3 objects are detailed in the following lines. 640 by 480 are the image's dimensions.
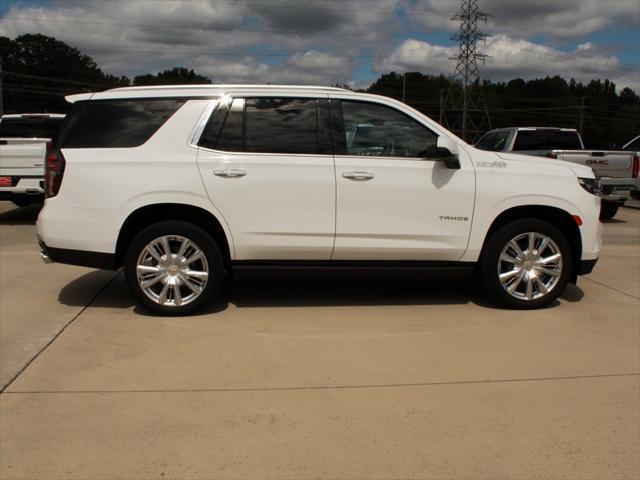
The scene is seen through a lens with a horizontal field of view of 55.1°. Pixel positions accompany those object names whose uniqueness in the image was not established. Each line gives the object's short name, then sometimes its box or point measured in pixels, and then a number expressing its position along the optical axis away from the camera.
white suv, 5.29
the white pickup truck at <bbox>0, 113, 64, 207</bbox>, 10.43
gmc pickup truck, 12.00
